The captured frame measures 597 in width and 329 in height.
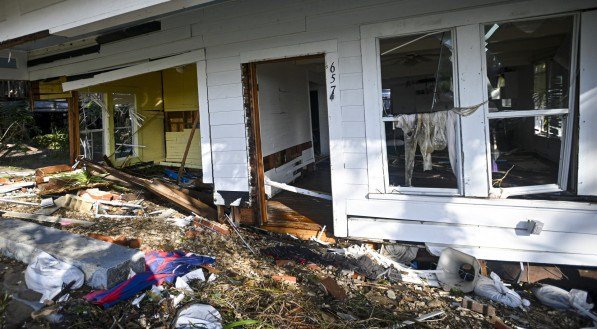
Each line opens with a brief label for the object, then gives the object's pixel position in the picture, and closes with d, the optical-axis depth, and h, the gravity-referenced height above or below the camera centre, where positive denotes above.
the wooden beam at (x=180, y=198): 5.79 -1.08
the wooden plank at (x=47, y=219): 5.29 -1.18
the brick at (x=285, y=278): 3.69 -1.54
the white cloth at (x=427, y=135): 4.07 -0.20
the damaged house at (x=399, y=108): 3.64 +0.11
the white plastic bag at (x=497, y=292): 3.50 -1.72
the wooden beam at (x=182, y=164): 6.35 -0.59
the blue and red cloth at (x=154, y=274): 3.00 -1.33
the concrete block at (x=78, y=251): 3.20 -1.12
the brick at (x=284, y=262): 4.20 -1.57
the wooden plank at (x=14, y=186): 7.03 -0.92
